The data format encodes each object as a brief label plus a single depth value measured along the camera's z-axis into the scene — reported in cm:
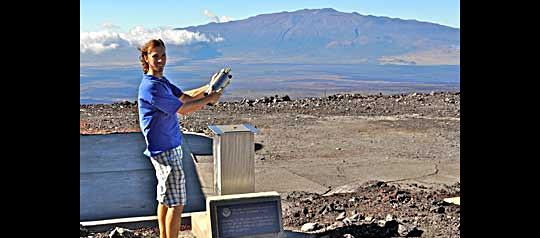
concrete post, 550
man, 463
